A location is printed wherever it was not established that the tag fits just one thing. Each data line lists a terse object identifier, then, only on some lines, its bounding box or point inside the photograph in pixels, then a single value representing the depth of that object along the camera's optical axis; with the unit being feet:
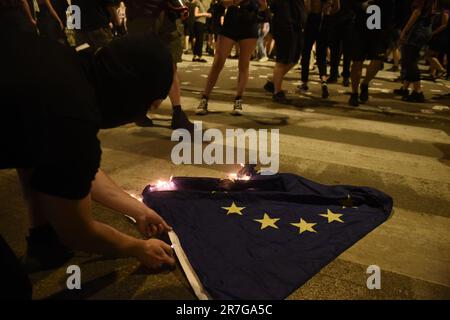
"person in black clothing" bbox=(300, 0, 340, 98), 22.16
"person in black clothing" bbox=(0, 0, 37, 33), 13.96
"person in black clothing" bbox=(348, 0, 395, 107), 19.31
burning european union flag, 6.83
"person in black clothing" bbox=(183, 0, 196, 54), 37.68
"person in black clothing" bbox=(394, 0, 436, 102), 21.52
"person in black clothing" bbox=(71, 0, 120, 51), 16.28
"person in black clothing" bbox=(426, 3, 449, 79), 32.86
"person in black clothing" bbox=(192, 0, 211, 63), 37.96
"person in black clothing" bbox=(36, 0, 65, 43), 21.93
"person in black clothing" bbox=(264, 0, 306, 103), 19.83
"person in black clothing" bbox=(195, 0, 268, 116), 16.38
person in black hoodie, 4.31
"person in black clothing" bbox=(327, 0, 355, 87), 24.56
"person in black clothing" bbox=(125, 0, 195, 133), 14.08
